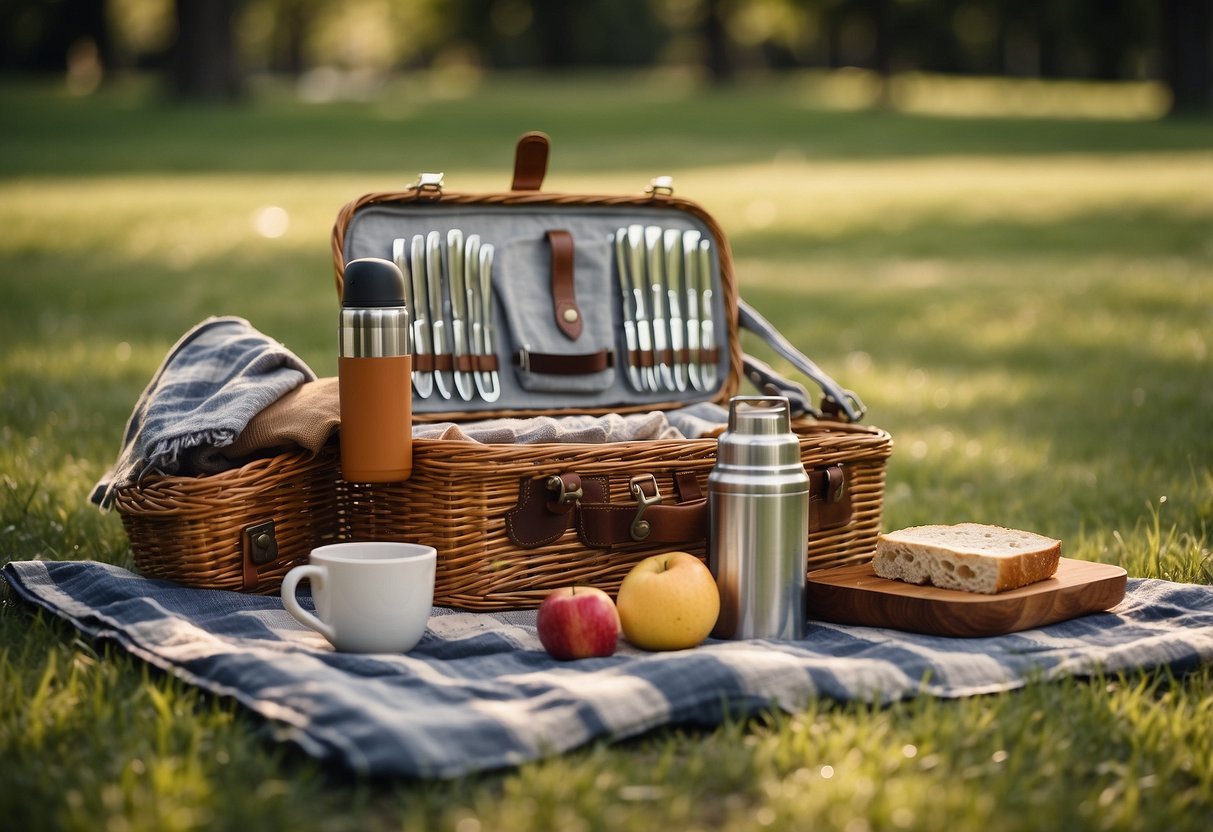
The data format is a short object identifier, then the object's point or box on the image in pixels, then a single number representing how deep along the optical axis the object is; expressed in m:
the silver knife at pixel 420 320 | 3.63
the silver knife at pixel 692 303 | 4.02
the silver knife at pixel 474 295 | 3.75
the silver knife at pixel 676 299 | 3.99
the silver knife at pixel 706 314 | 4.04
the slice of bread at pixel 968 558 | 2.89
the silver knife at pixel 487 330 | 3.76
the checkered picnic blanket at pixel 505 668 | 2.22
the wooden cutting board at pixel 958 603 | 2.83
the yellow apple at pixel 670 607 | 2.71
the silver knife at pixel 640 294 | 3.98
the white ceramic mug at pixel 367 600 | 2.65
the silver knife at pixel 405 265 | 3.65
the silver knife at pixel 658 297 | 3.98
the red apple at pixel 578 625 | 2.66
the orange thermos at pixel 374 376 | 2.91
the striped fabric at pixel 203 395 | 3.09
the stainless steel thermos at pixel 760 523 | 2.82
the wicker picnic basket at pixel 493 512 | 3.01
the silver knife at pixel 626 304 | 3.96
